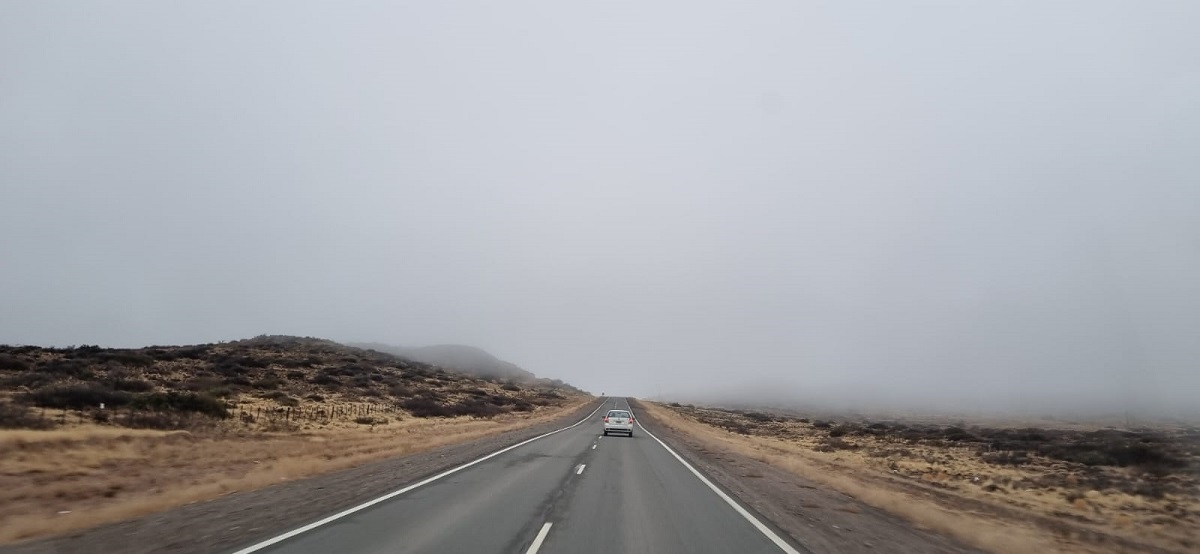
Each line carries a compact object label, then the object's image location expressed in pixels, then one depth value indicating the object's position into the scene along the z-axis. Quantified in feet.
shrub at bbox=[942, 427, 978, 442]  146.33
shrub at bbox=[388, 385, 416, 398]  185.63
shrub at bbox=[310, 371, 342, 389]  178.73
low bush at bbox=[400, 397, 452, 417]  158.40
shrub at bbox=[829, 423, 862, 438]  162.30
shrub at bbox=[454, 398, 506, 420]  178.50
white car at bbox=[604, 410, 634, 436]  123.75
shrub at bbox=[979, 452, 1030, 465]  99.47
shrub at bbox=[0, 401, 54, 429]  67.43
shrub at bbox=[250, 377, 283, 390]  154.81
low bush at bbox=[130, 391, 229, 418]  94.99
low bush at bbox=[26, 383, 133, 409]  90.34
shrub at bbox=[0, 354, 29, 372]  132.46
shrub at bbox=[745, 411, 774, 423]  252.58
